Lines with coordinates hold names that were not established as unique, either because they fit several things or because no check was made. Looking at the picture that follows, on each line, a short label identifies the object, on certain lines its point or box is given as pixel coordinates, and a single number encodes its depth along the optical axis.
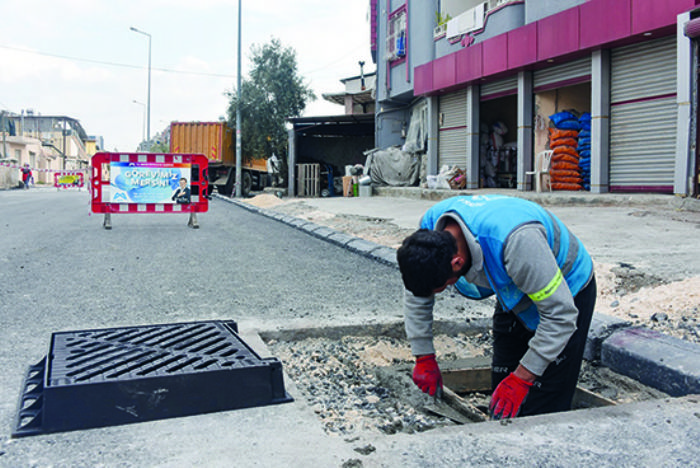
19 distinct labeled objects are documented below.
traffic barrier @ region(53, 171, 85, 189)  47.44
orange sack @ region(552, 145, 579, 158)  13.96
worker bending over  2.33
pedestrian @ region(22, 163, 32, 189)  47.00
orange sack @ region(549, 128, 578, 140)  14.09
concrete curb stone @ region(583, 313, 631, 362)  3.71
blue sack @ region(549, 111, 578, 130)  14.23
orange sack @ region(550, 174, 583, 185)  14.04
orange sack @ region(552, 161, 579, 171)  13.98
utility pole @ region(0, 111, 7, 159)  56.34
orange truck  29.97
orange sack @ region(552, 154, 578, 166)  13.95
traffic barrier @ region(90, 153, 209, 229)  11.45
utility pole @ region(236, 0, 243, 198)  28.33
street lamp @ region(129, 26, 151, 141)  50.97
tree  33.06
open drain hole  2.90
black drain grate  2.41
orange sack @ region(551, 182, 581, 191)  14.04
